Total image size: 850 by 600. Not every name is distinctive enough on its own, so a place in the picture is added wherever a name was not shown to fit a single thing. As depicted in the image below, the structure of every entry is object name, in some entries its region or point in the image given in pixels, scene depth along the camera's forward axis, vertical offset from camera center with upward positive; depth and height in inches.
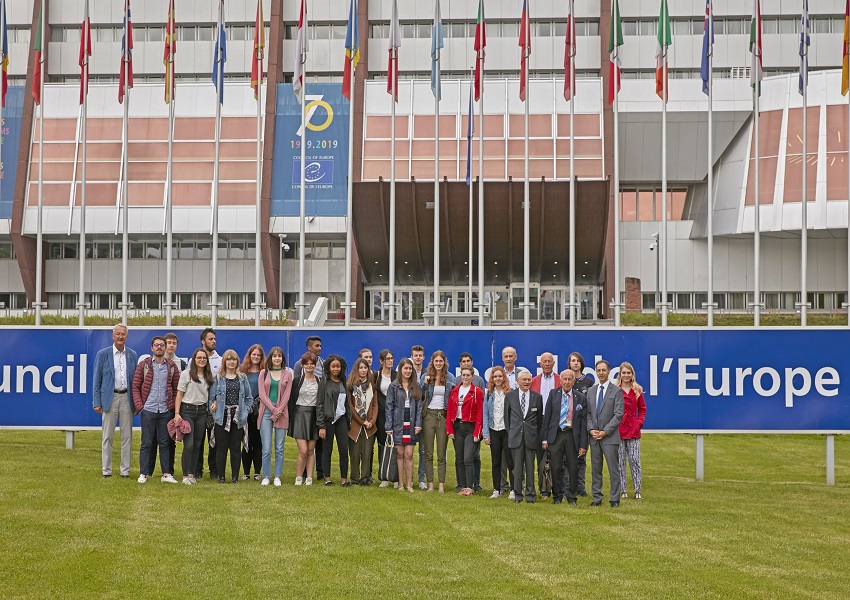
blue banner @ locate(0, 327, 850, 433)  644.1 -27.4
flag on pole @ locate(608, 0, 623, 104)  807.7 +236.9
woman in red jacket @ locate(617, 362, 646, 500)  540.4 -50.1
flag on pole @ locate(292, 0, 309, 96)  830.5 +229.5
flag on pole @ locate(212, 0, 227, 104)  848.3 +236.0
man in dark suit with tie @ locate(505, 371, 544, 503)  521.0 -52.9
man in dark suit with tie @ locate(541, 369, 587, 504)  522.3 -54.8
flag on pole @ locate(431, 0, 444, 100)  856.3 +246.5
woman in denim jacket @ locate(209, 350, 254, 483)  541.3 -42.7
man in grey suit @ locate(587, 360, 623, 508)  518.3 -49.9
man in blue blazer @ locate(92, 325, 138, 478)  556.4 -37.6
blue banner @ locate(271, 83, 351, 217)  1948.8 +342.4
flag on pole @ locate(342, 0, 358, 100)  840.9 +234.4
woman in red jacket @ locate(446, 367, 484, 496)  538.9 -50.7
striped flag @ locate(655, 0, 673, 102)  820.0 +233.5
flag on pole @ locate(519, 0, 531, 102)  856.9 +250.0
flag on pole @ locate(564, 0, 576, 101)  837.8 +232.5
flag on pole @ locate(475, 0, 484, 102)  858.8 +246.9
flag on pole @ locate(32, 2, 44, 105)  890.1 +239.9
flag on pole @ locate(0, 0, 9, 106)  883.4 +243.7
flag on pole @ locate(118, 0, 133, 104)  856.3 +239.3
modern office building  1851.6 +317.5
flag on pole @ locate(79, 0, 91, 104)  890.1 +247.1
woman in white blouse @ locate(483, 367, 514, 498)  533.6 -53.1
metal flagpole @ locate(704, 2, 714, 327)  711.9 +114.2
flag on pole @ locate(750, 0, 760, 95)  822.5 +232.3
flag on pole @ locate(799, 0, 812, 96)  824.8 +238.2
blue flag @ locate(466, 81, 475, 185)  1322.0 +270.0
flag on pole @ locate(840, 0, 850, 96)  825.5 +219.2
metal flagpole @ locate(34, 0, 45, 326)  745.6 +84.9
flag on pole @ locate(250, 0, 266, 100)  851.4 +244.5
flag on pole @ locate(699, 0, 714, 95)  818.8 +236.7
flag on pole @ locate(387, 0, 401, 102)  848.3 +238.5
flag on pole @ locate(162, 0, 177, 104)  872.9 +244.9
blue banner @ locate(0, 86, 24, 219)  2027.6 +369.1
